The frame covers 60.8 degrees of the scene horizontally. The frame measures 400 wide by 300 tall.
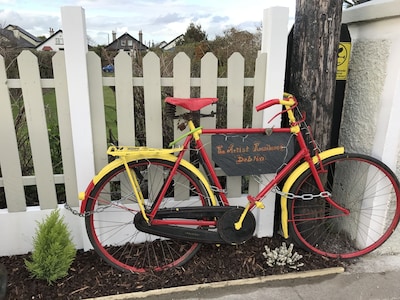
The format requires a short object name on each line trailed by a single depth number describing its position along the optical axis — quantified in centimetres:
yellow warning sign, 251
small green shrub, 217
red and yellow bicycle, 231
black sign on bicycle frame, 237
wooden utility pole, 232
